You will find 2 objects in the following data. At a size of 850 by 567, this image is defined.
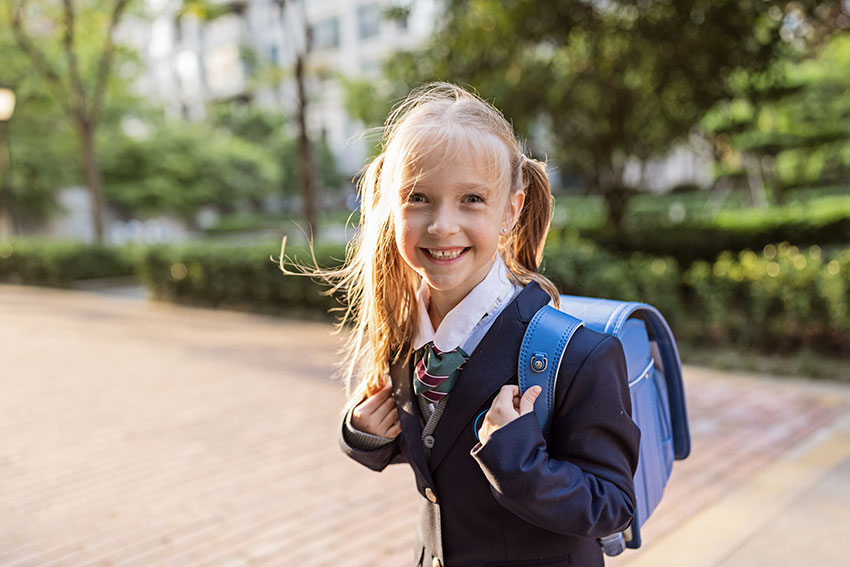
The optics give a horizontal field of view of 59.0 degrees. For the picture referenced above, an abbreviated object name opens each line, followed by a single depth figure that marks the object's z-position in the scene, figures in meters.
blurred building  44.56
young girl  1.23
